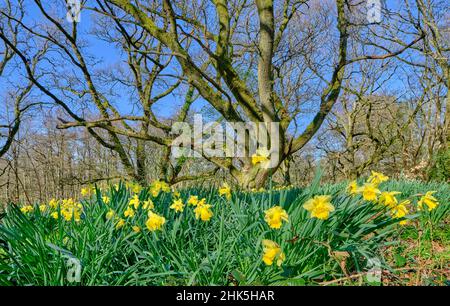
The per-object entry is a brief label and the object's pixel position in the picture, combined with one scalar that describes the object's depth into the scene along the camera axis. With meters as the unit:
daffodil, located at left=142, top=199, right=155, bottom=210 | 1.90
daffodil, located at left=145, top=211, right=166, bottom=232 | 1.54
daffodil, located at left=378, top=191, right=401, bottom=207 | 1.54
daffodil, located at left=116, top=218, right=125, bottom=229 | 1.71
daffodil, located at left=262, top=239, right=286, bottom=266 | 1.25
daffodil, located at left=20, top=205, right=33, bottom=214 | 2.89
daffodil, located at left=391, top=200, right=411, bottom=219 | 1.56
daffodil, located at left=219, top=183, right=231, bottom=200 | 2.15
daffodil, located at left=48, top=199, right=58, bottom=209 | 2.87
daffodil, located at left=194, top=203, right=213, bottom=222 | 1.65
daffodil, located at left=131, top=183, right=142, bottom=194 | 2.36
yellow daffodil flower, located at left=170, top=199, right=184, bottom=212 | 1.90
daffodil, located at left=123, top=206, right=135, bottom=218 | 1.76
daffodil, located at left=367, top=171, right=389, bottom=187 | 1.64
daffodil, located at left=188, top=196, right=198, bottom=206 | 1.94
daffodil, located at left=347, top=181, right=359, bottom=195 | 1.66
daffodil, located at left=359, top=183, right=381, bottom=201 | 1.50
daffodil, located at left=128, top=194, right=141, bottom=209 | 1.95
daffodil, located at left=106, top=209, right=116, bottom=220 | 1.75
